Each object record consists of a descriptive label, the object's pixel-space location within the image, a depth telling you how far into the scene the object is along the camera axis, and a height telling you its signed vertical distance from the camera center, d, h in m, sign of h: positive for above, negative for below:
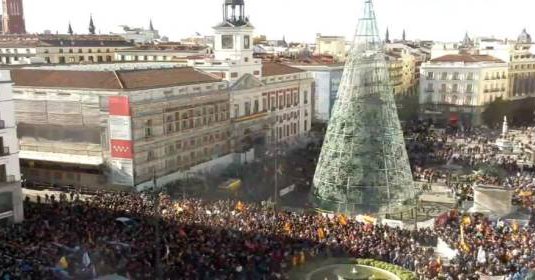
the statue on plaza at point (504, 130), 71.69 -11.36
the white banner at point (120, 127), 46.00 -6.85
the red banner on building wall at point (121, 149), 46.28 -8.50
